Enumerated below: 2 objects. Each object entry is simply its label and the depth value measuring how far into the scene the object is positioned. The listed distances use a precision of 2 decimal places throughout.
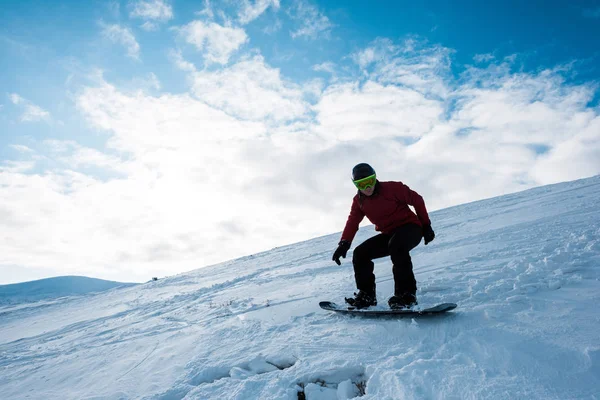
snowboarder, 3.79
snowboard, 3.20
